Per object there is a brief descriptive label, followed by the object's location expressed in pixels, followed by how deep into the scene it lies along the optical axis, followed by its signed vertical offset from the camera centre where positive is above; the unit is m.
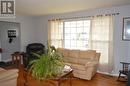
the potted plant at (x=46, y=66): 1.22 -0.33
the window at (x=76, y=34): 3.53 +0.36
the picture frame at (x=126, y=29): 2.87 +0.43
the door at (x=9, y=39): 3.87 +0.14
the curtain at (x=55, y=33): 3.93 +0.42
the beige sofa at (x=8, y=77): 1.19 -0.48
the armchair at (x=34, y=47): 4.08 -0.23
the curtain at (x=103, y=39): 3.03 +0.12
